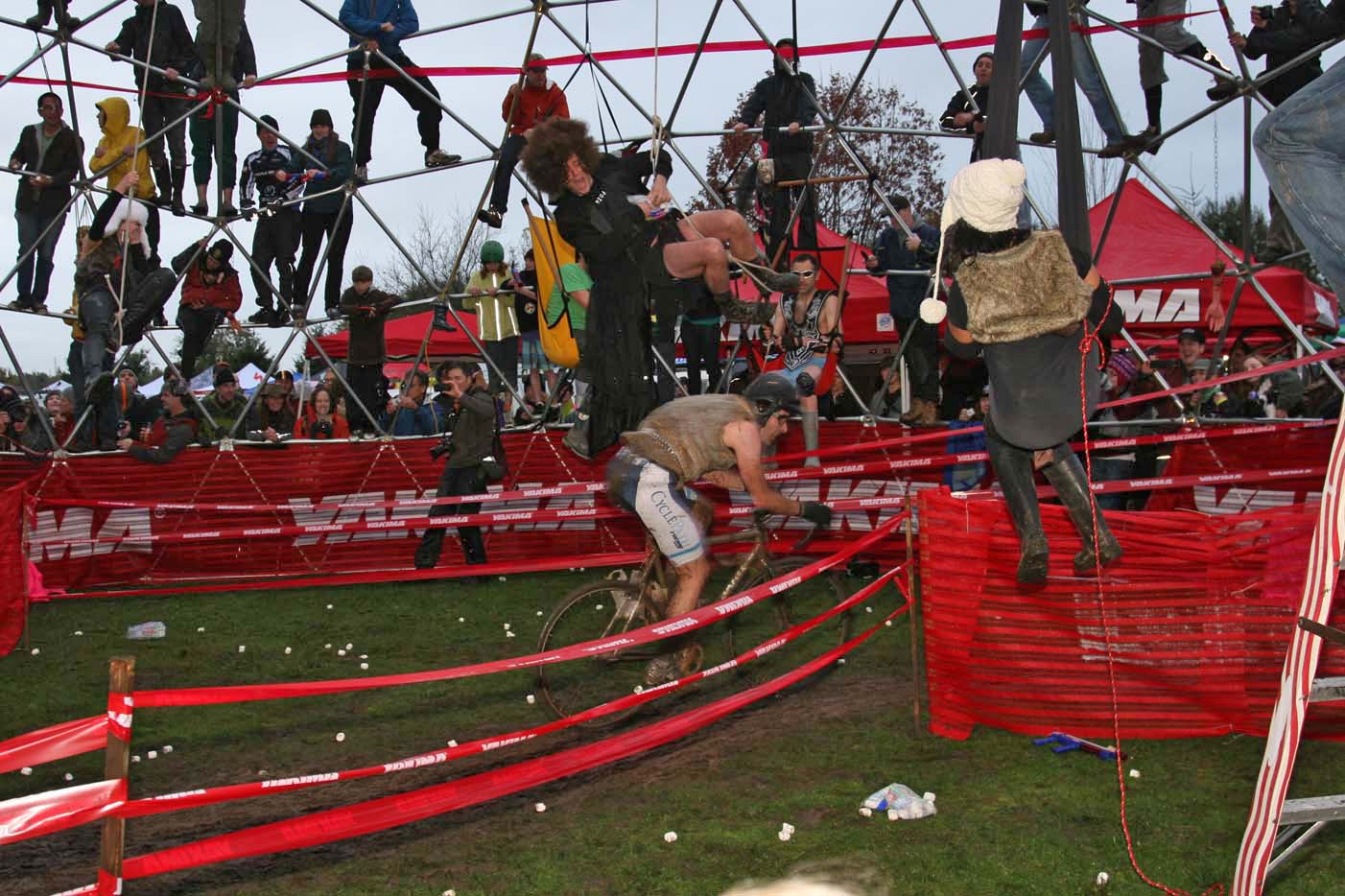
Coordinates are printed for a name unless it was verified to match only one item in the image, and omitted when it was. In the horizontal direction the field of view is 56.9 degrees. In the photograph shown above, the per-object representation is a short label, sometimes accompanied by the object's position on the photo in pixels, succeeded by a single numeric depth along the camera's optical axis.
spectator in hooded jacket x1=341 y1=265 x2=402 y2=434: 12.28
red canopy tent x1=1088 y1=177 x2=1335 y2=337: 14.05
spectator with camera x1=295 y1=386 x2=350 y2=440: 14.27
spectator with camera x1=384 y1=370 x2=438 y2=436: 12.48
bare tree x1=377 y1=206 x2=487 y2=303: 36.06
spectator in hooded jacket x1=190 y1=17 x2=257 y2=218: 12.20
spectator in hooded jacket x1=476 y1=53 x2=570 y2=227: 11.48
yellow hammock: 8.88
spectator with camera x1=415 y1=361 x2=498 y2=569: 10.65
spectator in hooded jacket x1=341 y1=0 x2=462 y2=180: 11.74
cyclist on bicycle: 6.57
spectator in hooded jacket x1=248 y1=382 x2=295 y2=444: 14.13
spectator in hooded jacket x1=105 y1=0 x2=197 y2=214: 11.91
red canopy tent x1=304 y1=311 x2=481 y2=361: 19.16
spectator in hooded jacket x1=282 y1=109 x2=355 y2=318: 12.30
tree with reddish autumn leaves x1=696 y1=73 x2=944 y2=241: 29.53
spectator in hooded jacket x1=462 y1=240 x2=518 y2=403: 12.02
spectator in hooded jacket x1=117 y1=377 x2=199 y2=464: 11.43
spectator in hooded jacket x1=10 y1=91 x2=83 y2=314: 11.88
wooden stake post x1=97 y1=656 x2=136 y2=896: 3.60
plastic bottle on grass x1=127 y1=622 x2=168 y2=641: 9.03
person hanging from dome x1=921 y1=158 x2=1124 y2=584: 5.05
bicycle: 6.80
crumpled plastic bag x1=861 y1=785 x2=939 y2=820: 5.12
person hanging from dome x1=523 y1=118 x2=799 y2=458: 7.01
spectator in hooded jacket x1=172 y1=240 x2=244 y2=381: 12.43
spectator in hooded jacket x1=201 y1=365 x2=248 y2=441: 13.27
